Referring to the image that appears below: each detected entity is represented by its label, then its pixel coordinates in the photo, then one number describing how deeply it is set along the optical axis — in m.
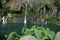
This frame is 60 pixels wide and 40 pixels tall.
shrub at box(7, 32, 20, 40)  2.79
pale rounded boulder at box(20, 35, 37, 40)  2.54
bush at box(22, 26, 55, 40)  2.69
